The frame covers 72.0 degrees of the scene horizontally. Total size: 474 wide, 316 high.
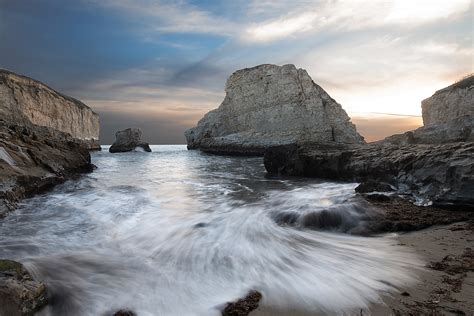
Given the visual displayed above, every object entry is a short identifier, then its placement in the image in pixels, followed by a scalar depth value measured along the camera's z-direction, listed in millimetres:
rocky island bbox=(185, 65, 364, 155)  42125
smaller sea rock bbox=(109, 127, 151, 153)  54469
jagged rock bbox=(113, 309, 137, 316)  3119
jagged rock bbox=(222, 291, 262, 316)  3051
